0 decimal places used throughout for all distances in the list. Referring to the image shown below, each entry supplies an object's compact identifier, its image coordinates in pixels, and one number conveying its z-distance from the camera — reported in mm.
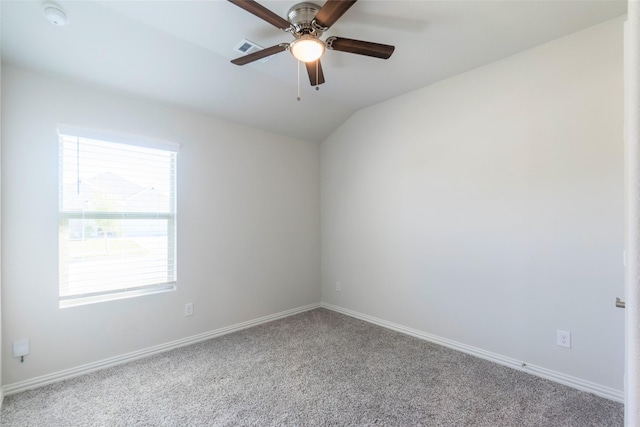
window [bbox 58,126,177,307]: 2328
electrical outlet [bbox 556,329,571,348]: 2164
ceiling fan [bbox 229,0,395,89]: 1619
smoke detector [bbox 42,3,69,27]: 1792
